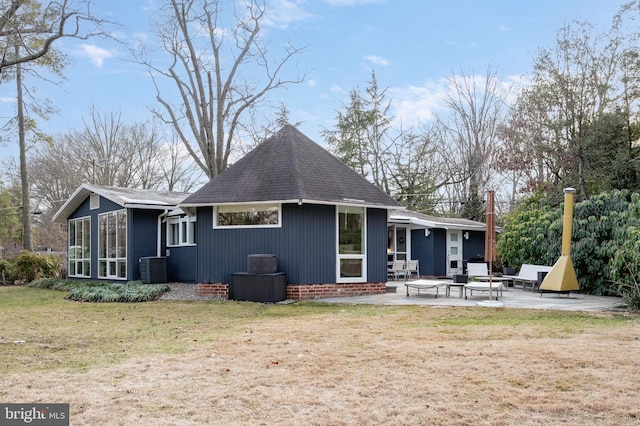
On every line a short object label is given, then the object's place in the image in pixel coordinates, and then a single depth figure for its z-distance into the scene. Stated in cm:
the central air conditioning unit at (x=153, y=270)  1772
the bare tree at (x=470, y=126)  3183
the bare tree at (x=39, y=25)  1227
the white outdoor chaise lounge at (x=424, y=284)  1334
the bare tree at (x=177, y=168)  3450
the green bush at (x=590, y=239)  1230
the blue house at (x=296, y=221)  1341
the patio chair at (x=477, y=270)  1691
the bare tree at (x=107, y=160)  3306
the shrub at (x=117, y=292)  1370
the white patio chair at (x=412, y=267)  1968
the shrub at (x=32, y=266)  2186
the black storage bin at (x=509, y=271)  1758
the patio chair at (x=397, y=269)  1938
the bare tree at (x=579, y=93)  1689
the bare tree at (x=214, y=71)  2625
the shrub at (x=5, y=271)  2197
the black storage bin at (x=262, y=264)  1295
